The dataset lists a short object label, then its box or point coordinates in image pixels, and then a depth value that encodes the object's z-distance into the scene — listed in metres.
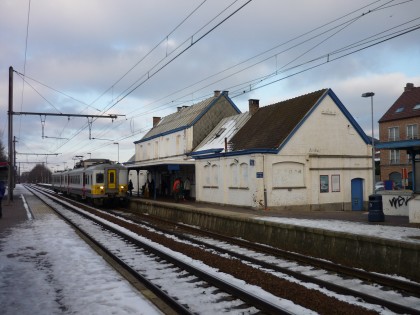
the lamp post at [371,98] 21.45
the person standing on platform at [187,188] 30.36
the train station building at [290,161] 22.14
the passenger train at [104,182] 28.55
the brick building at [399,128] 48.00
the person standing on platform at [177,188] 26.79
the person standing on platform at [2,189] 21.06
